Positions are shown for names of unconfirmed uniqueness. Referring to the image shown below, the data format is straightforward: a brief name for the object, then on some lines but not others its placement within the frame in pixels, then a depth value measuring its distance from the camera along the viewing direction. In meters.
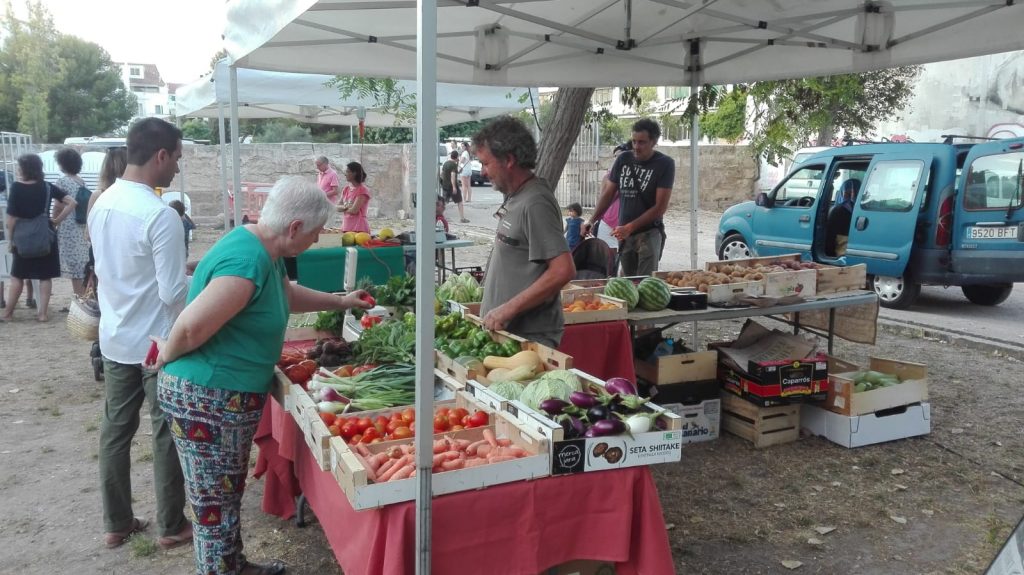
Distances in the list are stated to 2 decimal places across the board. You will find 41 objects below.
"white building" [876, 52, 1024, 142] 20.08
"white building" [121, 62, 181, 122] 96.56
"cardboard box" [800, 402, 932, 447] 4.96
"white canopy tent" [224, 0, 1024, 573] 5.13
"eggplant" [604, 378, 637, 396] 2.90
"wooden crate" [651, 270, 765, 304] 5.34
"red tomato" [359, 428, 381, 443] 2.77
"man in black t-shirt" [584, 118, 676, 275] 6.23
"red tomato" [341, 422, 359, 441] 2.82
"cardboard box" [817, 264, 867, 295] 5.88
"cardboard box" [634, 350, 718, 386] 5.07
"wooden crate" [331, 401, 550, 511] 2.24
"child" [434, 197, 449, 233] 12.46
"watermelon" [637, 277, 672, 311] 5.15
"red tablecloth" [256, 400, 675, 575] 2.31
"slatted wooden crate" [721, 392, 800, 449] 5.02
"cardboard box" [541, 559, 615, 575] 2.76
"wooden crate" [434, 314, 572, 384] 3.35
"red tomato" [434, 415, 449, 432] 2.87
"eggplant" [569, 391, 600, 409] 2.78
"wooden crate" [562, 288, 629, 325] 4.77
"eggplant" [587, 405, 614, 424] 2.64
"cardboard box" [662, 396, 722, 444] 5.11
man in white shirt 3.24
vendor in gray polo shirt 3.53
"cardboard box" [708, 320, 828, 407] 4.91
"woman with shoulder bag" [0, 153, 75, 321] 8.27
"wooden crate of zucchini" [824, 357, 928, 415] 4.95
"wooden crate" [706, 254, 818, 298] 5.61
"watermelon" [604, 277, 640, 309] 5.10
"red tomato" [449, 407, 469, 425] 2.91
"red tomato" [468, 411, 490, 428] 2.87
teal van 8.57
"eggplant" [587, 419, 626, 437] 2.52
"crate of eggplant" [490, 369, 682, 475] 2.49
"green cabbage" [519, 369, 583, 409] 2.93
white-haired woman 2.57
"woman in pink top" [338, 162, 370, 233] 10.68
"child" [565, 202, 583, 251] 8.13
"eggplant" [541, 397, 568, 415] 2.73
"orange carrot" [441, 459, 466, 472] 2.38
